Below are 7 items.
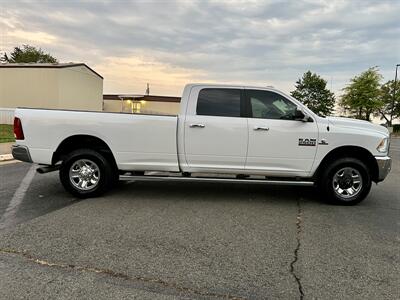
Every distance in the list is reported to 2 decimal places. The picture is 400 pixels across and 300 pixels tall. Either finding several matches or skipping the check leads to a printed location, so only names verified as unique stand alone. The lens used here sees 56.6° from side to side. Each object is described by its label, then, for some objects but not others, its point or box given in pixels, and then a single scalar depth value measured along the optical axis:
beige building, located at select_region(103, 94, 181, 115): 35.97
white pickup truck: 6.19
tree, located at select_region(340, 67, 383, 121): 55.94
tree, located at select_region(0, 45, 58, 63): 48.78
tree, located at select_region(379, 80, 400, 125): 64.06
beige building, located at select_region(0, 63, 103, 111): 27.02
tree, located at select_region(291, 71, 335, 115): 80.44
